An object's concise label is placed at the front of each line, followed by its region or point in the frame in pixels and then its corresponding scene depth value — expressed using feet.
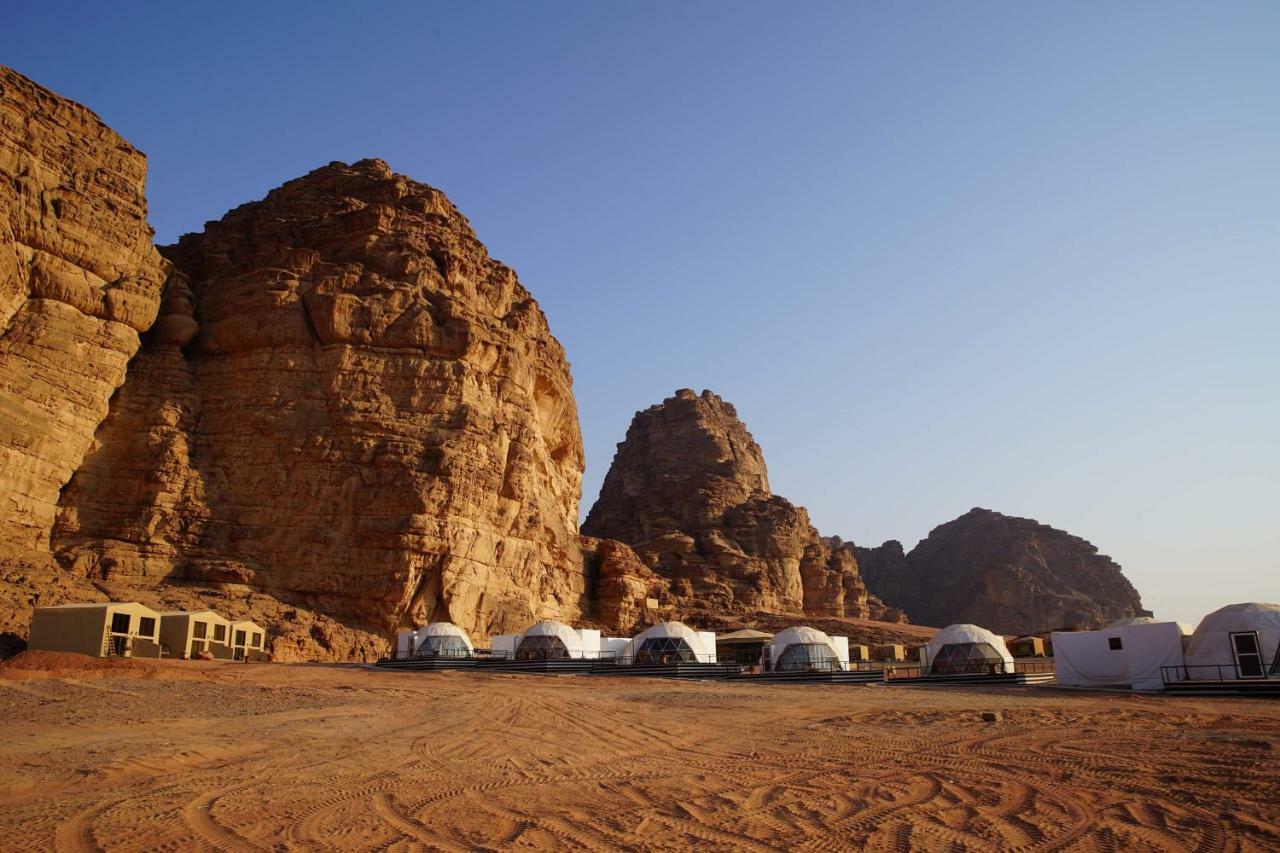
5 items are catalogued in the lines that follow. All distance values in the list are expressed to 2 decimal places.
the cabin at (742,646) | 178.09
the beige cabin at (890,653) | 192.61
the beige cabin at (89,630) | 108.37
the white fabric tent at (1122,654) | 89.45
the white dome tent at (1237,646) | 83.25
